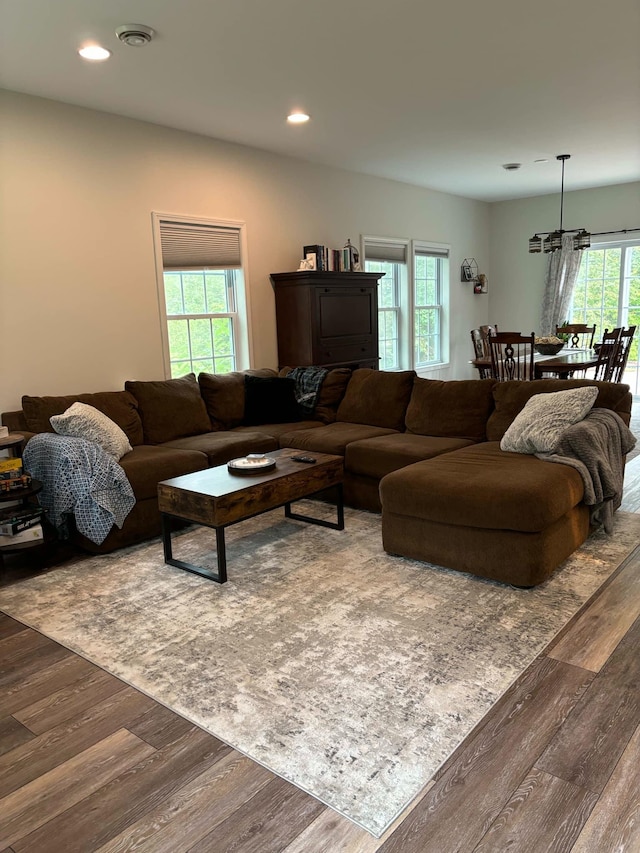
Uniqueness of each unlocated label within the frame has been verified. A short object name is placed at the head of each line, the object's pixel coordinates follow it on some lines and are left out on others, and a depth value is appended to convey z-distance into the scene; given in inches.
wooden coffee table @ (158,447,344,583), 117.5
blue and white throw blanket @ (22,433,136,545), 131.1
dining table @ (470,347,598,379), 209.3
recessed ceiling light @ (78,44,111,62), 124.4
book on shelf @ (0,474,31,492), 128.1
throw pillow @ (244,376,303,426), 191.0
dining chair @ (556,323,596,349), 267.1
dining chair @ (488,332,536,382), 199.3
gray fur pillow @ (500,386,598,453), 130.6
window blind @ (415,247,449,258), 299.1
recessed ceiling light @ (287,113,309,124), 173.8
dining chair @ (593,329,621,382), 214.7
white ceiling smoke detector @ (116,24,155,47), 116.0
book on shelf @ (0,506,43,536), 127.7
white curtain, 320.8
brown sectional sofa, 113.0
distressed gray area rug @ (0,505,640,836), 74.2
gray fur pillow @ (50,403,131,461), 140.8
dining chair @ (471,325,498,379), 270.0
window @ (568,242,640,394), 309.6
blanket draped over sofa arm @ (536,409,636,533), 126.1
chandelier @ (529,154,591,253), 249.3
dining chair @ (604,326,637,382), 220.5
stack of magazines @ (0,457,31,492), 128.3
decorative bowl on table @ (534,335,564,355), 237.3
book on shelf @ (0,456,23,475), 128.8
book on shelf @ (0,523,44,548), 128.3
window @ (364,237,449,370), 282.0
